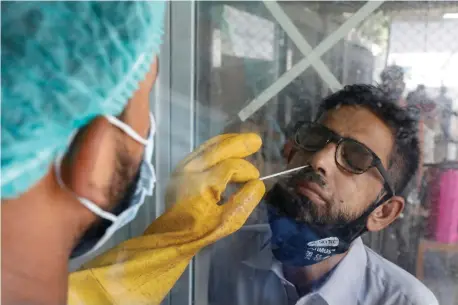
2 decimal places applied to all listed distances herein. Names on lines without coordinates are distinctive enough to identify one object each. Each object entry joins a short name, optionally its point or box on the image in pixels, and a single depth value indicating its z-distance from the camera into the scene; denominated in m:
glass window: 0.60
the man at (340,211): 0.59
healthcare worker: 0.42
